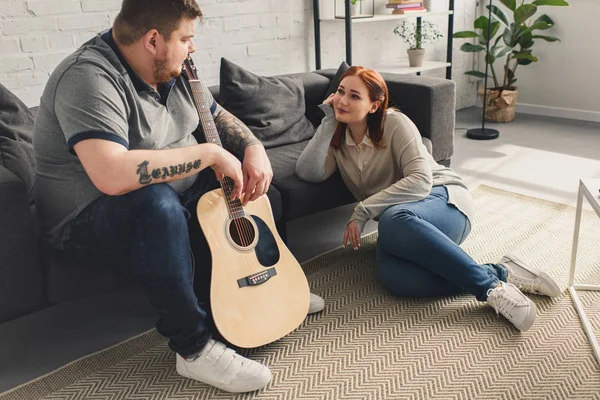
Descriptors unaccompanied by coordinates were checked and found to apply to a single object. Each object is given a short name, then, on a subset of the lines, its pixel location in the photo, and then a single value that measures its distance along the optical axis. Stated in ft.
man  4.61
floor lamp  12.64
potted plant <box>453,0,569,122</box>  12.91
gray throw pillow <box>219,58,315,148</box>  8.29
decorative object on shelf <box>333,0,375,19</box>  11.12
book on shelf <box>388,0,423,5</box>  11.78
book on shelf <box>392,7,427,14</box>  11.75
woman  5.82
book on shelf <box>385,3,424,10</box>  11.78
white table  5.26
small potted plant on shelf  12.43
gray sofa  5.09
